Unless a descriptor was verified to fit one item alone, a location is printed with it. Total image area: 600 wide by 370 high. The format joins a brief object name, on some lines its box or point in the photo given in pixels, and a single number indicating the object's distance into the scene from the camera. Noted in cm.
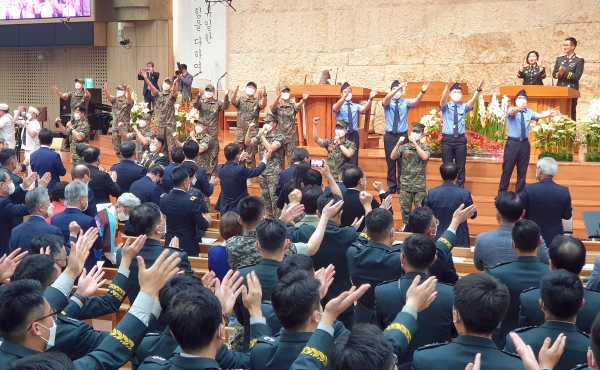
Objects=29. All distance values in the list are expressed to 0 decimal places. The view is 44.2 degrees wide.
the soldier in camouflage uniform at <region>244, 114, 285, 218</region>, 998
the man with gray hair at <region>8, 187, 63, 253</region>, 540
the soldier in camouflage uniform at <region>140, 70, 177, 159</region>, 1232
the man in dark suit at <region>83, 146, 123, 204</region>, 752
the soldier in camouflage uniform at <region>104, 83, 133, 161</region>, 1312
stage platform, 973
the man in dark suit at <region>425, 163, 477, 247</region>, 692
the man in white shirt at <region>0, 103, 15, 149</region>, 1352
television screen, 1833
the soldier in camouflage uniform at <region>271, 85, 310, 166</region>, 1102
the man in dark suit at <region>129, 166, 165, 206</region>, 734
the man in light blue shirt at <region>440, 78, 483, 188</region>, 998
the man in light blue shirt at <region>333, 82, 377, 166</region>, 1046
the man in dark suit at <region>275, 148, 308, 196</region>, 820
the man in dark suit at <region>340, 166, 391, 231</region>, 648
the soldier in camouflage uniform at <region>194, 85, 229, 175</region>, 1164
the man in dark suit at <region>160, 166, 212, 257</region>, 625
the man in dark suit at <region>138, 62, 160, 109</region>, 1569
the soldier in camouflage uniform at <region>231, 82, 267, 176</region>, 1152
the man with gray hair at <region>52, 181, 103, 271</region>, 570
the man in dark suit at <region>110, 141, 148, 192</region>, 830
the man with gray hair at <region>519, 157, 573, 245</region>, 671
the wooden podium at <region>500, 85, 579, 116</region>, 1064
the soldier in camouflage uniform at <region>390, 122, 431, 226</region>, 919
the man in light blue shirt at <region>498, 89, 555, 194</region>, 966
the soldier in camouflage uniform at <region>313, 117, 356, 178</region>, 945
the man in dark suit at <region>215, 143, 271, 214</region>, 848
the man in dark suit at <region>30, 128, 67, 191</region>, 920
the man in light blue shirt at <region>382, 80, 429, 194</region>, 1040
